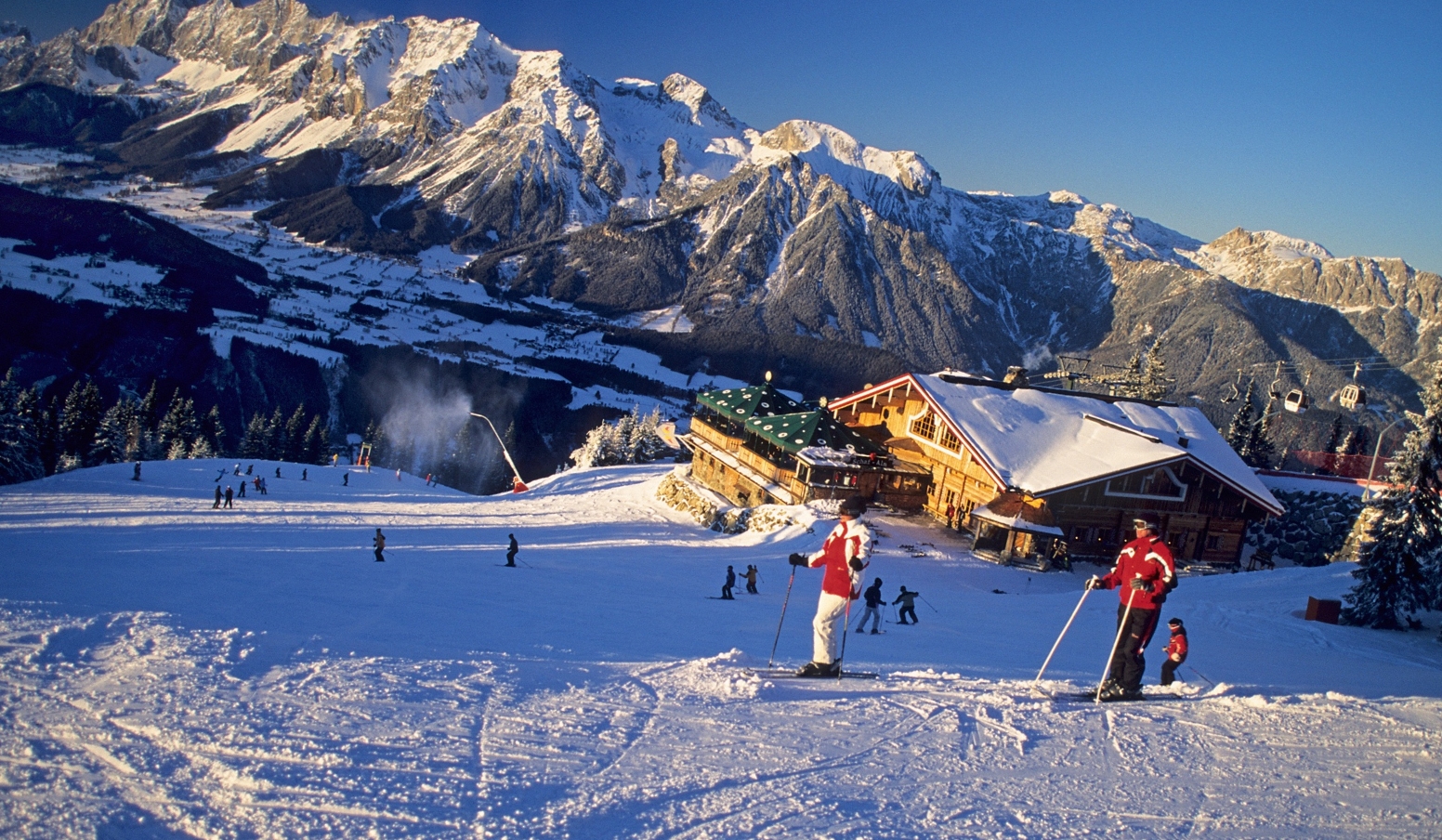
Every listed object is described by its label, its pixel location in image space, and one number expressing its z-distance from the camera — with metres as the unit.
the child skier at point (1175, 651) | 10.02
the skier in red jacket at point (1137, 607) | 8.95
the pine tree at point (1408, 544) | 17.98
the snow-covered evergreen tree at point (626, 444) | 68.50
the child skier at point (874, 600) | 14.23
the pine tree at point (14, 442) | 41.94
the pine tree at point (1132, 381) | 46.62
